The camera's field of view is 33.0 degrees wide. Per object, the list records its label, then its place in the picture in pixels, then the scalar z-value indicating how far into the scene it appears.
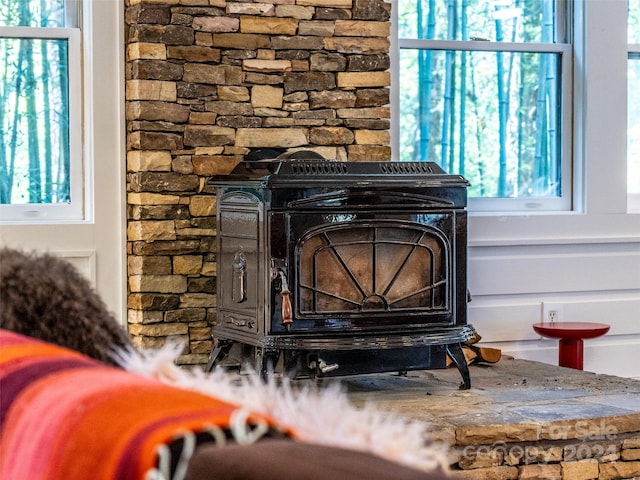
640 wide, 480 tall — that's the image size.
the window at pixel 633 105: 4.66
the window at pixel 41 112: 3.80
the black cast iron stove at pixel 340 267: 3.26
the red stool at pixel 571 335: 4.11
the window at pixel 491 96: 4.35
